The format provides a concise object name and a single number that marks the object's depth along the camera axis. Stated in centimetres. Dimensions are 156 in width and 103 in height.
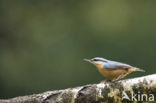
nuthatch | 1167
